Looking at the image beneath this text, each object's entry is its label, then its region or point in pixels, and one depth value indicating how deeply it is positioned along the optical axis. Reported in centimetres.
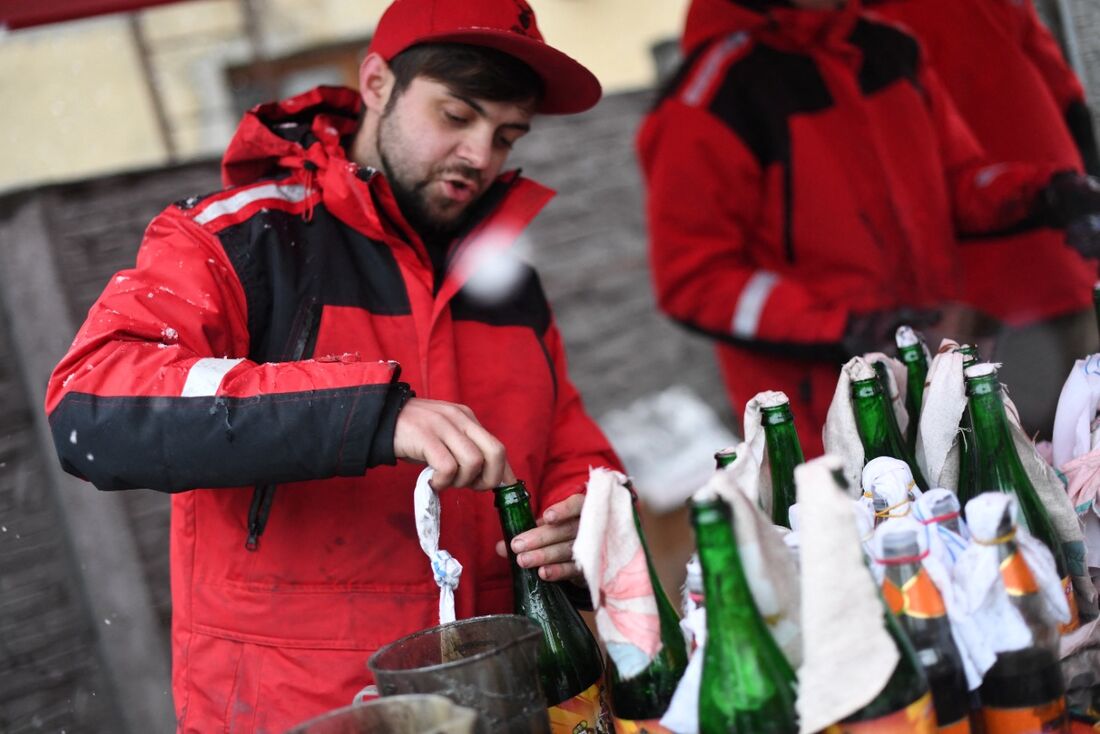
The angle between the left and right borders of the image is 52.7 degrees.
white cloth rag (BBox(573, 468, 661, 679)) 125
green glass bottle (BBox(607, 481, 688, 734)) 129
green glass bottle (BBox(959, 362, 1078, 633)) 147
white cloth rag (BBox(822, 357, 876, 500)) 162
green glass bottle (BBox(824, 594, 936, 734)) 106
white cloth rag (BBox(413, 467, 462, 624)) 136
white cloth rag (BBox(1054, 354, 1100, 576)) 154
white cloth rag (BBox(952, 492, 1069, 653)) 119
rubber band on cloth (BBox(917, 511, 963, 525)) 128
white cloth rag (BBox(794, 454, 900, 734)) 105
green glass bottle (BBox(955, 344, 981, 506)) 159
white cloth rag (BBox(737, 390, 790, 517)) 146
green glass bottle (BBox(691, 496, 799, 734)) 111
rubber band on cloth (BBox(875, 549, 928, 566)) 116
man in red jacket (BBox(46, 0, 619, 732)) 142
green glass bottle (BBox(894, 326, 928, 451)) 188
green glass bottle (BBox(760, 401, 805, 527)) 159
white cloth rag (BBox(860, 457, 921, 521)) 133
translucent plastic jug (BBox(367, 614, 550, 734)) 113
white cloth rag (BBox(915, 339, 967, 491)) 156
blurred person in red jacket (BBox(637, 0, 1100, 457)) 283
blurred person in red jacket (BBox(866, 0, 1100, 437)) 328
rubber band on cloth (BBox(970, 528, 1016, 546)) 120
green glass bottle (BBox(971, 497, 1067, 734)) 119
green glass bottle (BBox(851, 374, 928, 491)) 162
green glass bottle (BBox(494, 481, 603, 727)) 151
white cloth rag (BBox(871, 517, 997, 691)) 118
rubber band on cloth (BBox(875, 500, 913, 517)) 131
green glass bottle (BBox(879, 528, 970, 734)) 117
